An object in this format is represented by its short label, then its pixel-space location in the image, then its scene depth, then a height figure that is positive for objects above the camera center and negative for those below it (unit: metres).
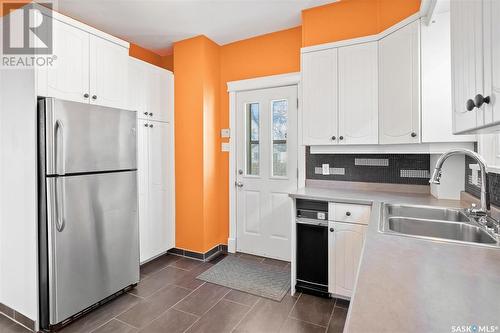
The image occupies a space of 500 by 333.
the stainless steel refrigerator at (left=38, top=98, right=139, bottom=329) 1.88 -0.33
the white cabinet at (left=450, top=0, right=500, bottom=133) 0.78 +0.37
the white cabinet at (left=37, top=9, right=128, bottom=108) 2.03 +0.87
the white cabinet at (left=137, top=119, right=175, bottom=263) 3.06 -0.29
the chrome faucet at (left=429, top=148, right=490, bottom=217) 1.29 -0.07
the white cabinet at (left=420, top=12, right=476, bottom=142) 1.94 +0.64
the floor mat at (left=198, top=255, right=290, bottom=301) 2.51 -1.22
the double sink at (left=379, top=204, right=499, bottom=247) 1.27 -0.35
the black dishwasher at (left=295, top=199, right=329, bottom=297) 2.28 -0.74
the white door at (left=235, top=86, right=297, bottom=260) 3.19 -0.04
